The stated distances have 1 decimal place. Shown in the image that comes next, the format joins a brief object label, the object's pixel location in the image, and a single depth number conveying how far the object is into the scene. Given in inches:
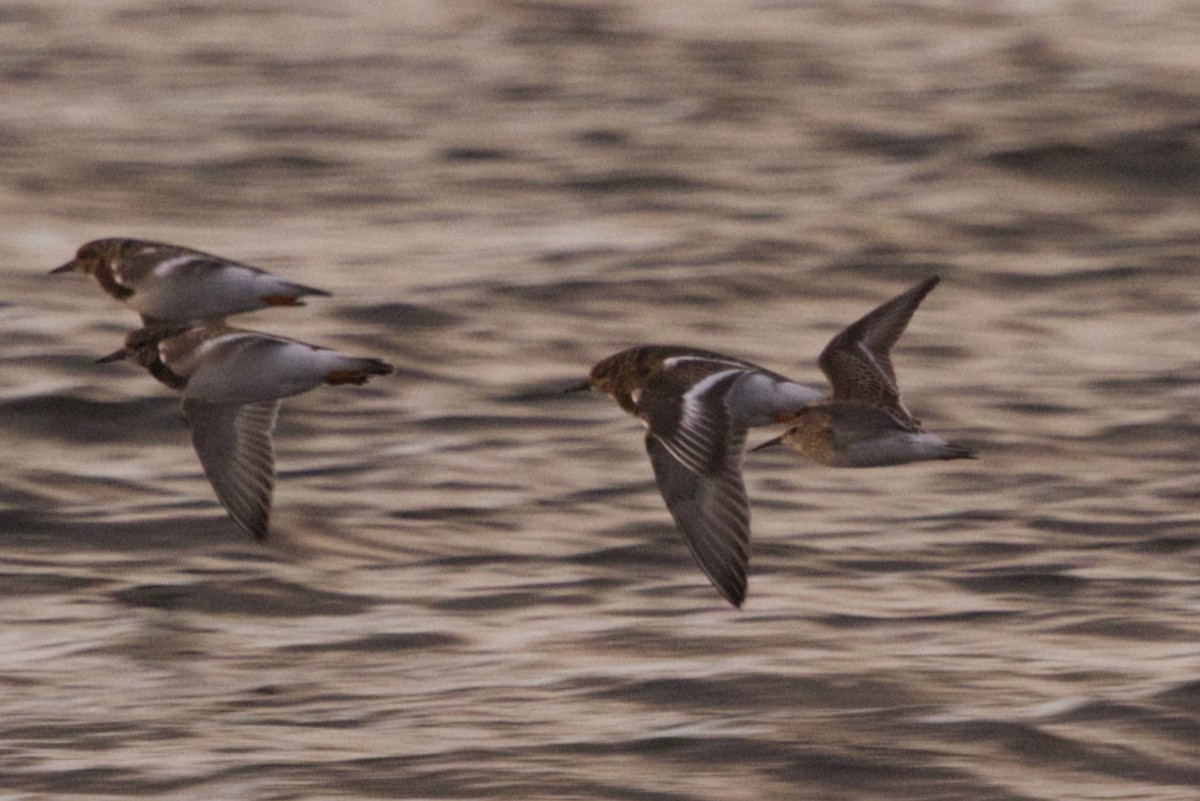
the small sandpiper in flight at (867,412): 644.7
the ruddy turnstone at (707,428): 640.4
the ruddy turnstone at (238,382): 654.5
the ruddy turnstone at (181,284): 693.9
